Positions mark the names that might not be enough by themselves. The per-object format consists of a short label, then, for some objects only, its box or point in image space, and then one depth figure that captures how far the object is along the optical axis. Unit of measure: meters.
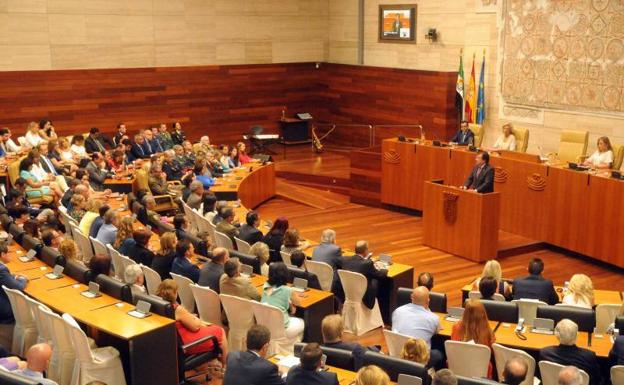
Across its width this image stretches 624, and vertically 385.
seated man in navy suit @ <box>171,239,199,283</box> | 8.19
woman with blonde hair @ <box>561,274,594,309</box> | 7.25
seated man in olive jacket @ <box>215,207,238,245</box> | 9.84
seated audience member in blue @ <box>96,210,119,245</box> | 9.35
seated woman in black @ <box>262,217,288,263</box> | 9.45
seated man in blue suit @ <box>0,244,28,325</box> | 7.41
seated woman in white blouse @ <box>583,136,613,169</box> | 12.59
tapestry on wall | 13.79
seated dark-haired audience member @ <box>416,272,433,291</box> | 7.49
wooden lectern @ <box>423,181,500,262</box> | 11.23
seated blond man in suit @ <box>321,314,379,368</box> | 6.08
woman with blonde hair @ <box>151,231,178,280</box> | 8.37
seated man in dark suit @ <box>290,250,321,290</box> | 8.20
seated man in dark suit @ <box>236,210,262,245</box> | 9.61
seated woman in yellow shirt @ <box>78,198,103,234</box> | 10.05
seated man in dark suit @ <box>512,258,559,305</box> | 7.67
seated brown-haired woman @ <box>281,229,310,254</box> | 9.06
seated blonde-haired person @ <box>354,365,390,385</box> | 4.89
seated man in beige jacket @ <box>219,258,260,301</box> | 7.49
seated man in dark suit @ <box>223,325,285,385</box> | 5.68
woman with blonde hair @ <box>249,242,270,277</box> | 8.69
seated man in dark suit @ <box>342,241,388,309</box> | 8.56
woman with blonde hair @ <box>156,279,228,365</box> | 6.84
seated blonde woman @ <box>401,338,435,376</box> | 5.73
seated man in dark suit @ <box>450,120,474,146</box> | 14.53
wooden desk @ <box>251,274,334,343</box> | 7.51
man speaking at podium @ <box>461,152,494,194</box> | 11.35
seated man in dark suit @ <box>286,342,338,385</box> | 5.34
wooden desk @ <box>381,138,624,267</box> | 10.99
